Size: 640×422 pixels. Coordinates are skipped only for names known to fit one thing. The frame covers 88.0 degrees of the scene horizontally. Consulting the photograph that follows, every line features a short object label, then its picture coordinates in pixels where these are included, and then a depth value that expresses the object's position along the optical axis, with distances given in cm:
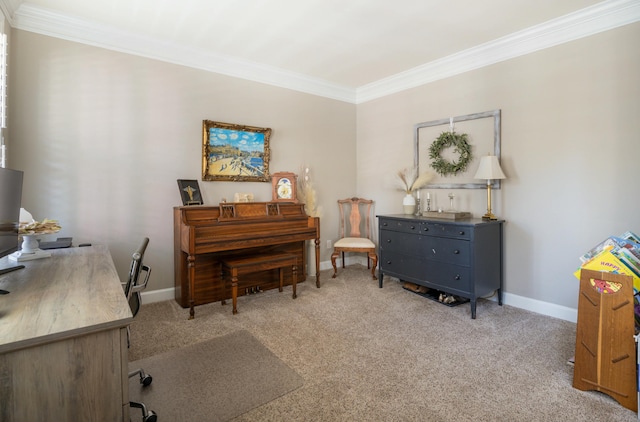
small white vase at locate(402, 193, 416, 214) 405
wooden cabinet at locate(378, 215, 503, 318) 309
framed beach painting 372
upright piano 312
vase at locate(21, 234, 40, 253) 217
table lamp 324
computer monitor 174
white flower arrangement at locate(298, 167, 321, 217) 441
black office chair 166
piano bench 319
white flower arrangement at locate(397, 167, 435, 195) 405
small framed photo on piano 344
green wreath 370
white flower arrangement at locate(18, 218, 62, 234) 214
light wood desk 100
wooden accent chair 457
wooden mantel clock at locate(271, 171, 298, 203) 418
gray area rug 181
